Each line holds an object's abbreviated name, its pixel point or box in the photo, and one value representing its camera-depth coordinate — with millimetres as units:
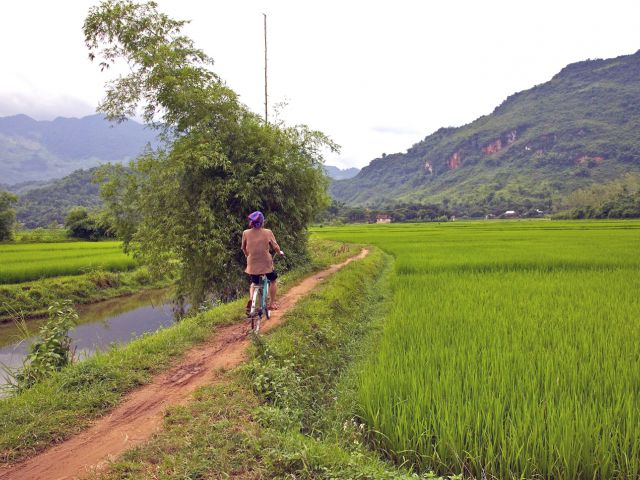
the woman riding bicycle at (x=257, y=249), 6109
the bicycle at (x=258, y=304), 6008
